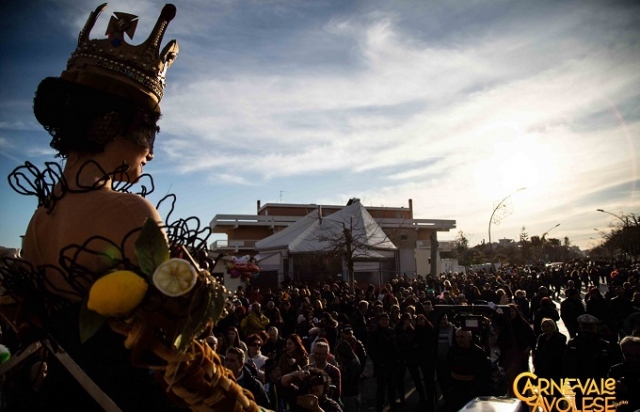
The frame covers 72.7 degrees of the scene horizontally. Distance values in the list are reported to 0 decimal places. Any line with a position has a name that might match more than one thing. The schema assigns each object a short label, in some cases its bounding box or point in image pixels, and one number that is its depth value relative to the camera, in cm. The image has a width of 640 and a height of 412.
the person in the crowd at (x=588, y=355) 634
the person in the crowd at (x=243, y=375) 516
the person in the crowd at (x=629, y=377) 484
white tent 2112
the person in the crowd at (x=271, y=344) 837
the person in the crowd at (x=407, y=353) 859
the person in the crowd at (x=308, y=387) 480
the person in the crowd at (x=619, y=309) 1147
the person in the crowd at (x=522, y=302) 1313
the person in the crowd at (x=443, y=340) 771
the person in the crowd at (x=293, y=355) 595
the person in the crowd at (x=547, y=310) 1058
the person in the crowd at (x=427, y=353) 810
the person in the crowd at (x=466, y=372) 648
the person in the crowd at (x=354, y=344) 784
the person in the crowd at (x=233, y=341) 684
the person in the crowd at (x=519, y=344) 794
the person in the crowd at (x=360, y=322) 1095
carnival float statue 137
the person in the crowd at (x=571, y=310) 1144
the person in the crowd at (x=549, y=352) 727
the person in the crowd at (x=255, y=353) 682
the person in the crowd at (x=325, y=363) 592
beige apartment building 2280
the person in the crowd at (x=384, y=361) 834
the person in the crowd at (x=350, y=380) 687
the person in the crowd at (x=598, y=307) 1153
